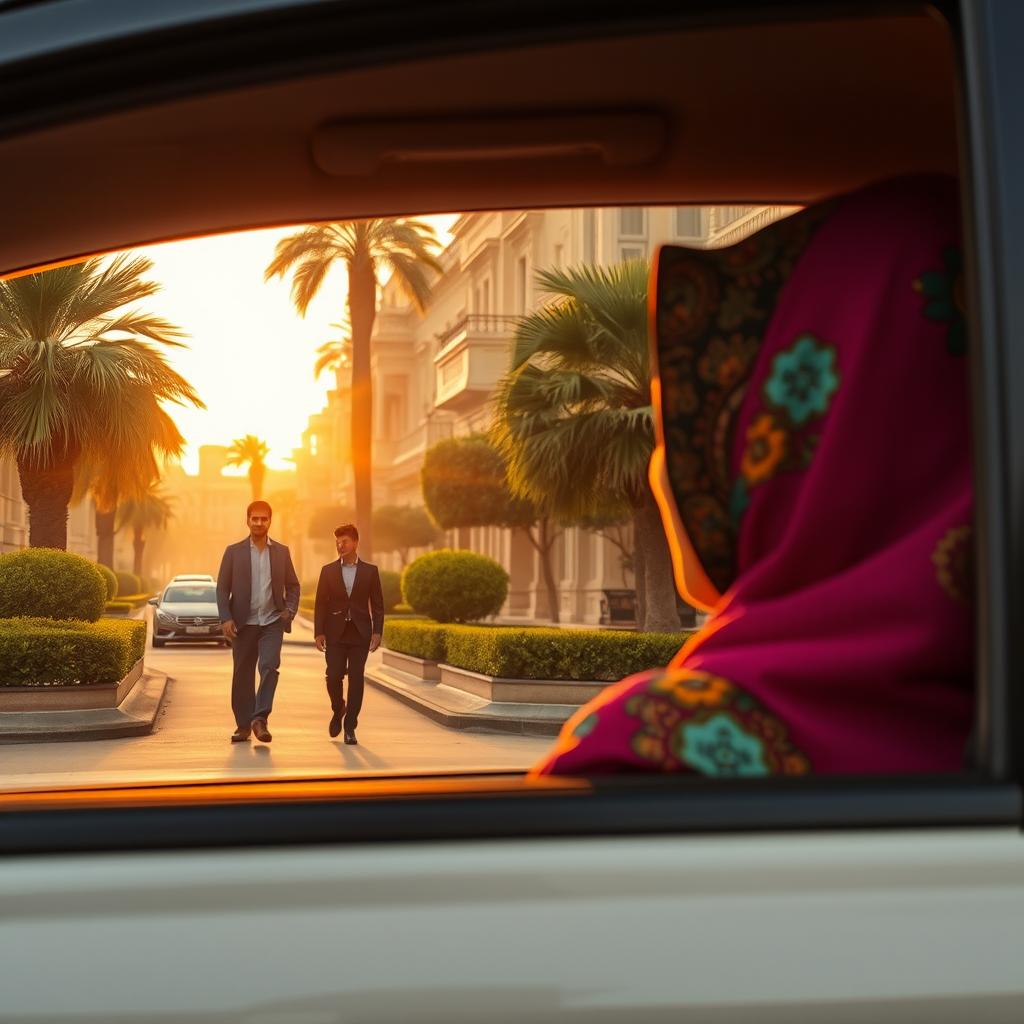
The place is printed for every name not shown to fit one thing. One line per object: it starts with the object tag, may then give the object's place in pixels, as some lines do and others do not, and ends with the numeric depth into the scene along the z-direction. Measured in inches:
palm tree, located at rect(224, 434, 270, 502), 3302.2
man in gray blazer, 490.6
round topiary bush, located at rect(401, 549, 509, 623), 860.6
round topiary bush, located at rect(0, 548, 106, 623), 698.8
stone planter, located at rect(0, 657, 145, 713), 586.2
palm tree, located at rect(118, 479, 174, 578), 2691.9
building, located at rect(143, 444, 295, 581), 5966.5
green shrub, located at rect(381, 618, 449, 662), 800.3
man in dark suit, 508.1
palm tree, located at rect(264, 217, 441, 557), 1224.8
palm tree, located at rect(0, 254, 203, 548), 805.2
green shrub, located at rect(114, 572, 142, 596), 2748.5
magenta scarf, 51.2
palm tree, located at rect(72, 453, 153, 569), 848.3
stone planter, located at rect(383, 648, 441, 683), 820.6
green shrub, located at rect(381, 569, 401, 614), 1589.6
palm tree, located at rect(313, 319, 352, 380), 2336.4
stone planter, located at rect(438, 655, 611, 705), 608.1
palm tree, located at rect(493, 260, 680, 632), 672.4
